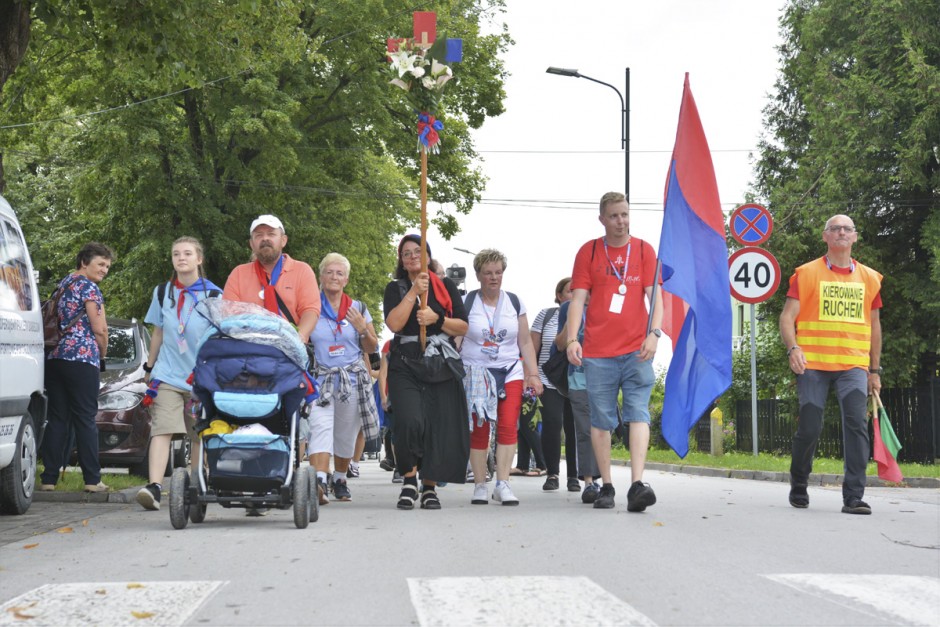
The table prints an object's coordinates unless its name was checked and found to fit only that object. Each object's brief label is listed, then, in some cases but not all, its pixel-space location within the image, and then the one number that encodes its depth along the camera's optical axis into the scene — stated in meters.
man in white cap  9.34
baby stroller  8.20
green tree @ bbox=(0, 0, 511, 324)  26.47
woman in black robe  10.02
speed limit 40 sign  17.09
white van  8.80
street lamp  27.98
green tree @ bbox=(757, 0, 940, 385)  31.88
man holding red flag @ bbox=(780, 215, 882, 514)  10.00
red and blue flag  10.36
